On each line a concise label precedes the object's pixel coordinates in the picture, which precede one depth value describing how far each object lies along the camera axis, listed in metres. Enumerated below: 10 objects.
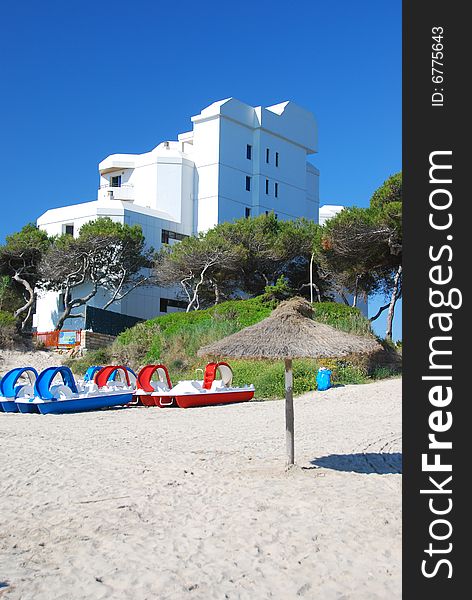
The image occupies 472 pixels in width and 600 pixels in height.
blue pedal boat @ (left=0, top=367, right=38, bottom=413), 18.86
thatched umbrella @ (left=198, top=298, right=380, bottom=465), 11.93
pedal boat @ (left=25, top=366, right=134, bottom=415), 18.42
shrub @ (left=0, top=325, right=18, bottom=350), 32.25
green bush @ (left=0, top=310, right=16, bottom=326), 32.79
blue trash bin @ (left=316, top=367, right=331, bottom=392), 20.39
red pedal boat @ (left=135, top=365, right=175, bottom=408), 19.65
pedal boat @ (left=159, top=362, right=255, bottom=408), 19.24
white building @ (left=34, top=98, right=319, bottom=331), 42.03
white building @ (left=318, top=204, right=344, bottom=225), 56.17
